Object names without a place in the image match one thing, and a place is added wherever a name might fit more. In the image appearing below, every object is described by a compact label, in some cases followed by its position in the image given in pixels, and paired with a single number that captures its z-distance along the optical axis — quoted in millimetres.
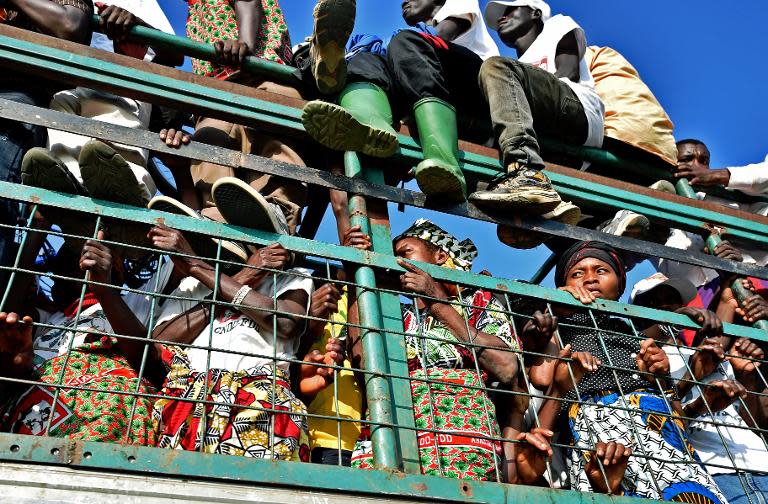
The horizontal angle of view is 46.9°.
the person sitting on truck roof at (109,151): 3357
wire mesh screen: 3027
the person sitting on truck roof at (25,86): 3656
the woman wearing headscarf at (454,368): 3215
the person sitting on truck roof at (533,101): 4090
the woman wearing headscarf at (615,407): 3316
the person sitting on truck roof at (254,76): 3541
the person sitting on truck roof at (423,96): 3945
